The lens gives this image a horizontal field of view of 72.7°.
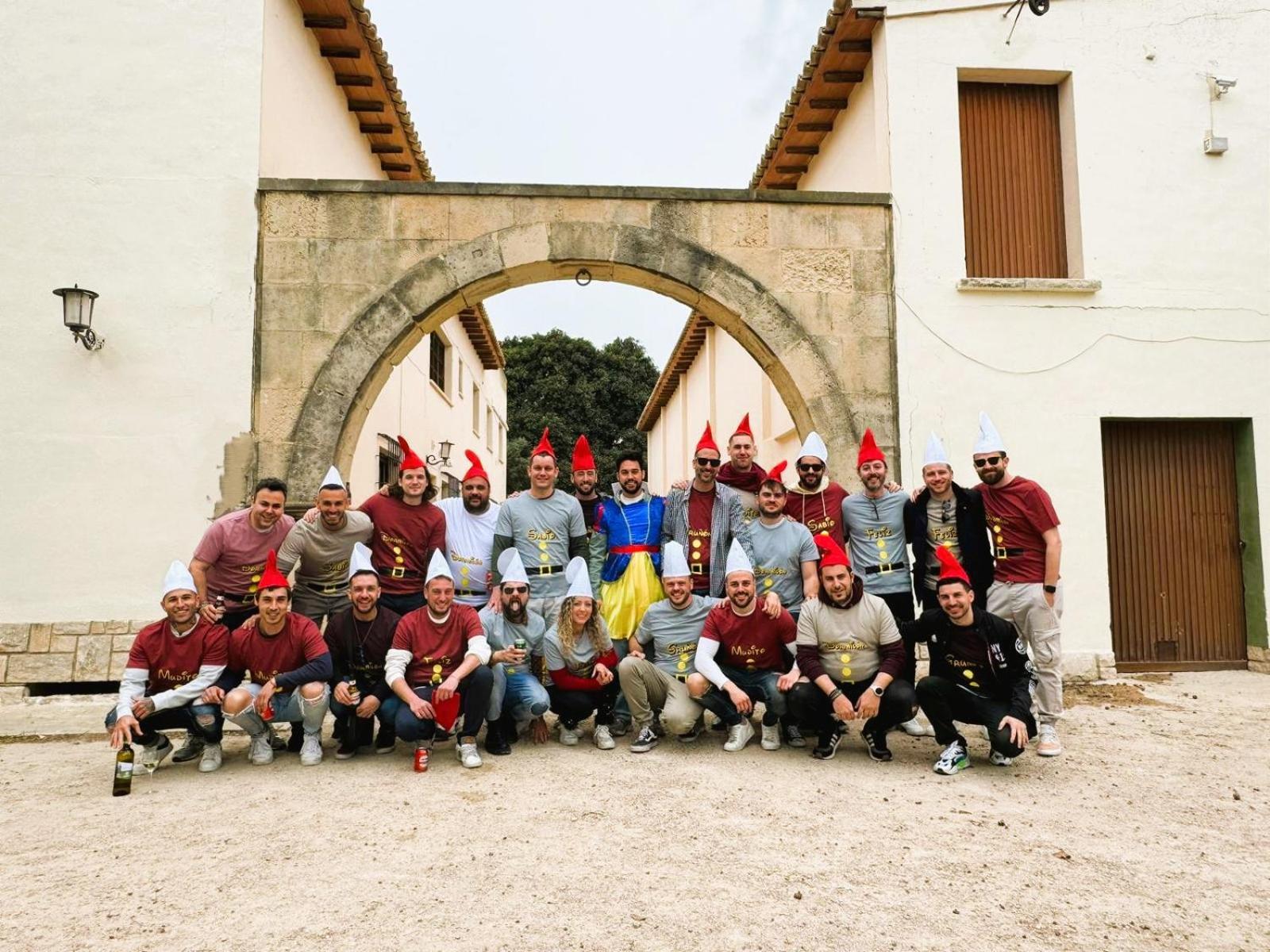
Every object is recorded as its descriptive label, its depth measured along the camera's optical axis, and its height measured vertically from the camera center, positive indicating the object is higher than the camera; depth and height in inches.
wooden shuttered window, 287.9 +122.3
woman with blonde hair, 185.0 -25.0
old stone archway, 255.1 +82.7
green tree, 1148.5 +207.1
